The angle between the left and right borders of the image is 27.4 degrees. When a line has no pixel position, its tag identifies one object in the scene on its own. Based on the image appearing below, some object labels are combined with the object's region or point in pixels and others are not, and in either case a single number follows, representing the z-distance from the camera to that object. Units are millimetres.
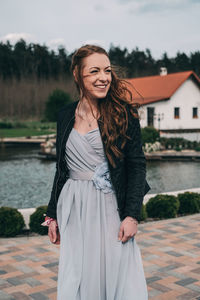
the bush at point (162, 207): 6992
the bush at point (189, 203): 7354
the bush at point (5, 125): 49219
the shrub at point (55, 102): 45750
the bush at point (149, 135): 23956
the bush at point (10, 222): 5949
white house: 34781
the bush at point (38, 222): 5984
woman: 2207
